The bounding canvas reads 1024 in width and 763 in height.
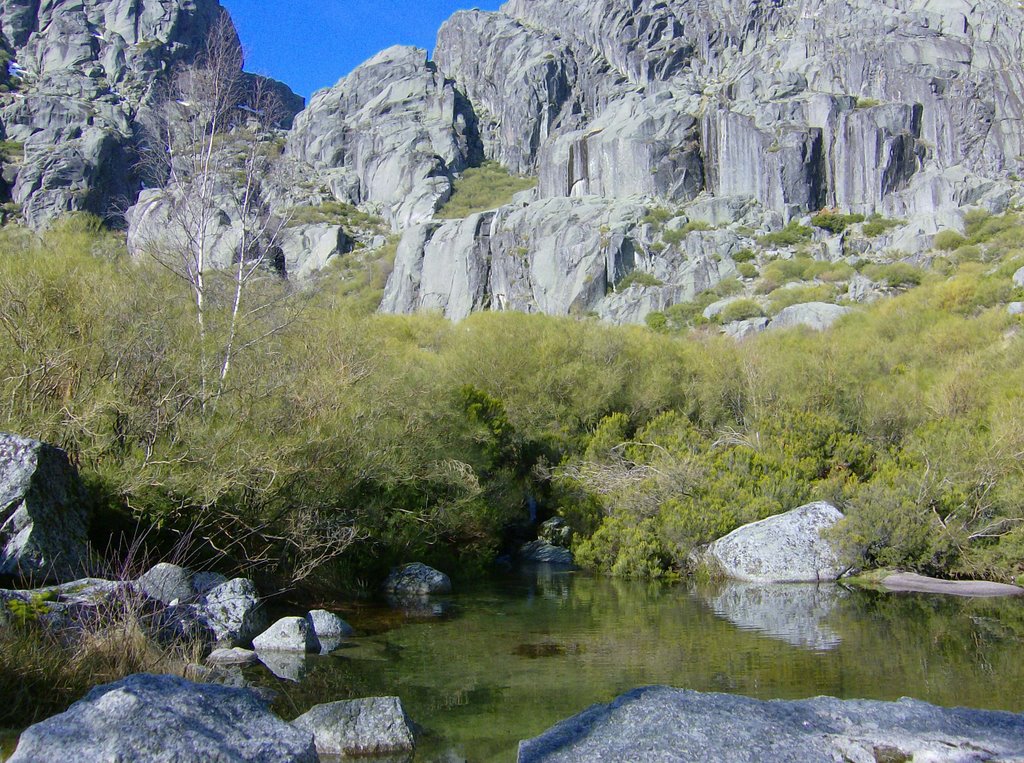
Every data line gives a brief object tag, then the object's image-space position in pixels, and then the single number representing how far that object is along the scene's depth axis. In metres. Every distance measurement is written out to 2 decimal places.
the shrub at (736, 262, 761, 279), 50.34
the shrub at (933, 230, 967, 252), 45.91
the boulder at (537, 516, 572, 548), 21.61
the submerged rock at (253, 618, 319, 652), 10.65
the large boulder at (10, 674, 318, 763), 4.54
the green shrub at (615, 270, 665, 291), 51.94
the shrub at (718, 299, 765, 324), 42.53
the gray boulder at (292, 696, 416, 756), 6.98
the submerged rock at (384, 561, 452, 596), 15.73
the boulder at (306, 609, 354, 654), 11.63
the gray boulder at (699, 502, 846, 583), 16.70
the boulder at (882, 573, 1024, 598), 14.91
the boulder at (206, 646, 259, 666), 9.62
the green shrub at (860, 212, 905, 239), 51.75
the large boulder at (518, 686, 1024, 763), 6.11
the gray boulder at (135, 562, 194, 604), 9.81
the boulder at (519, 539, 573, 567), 20.75
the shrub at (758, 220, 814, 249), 53.44
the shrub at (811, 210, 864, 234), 54.00
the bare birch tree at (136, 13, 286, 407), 17.03
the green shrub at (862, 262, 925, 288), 42.75
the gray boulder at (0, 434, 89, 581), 8.80
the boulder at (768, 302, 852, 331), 37.69
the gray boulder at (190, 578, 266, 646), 10.26
